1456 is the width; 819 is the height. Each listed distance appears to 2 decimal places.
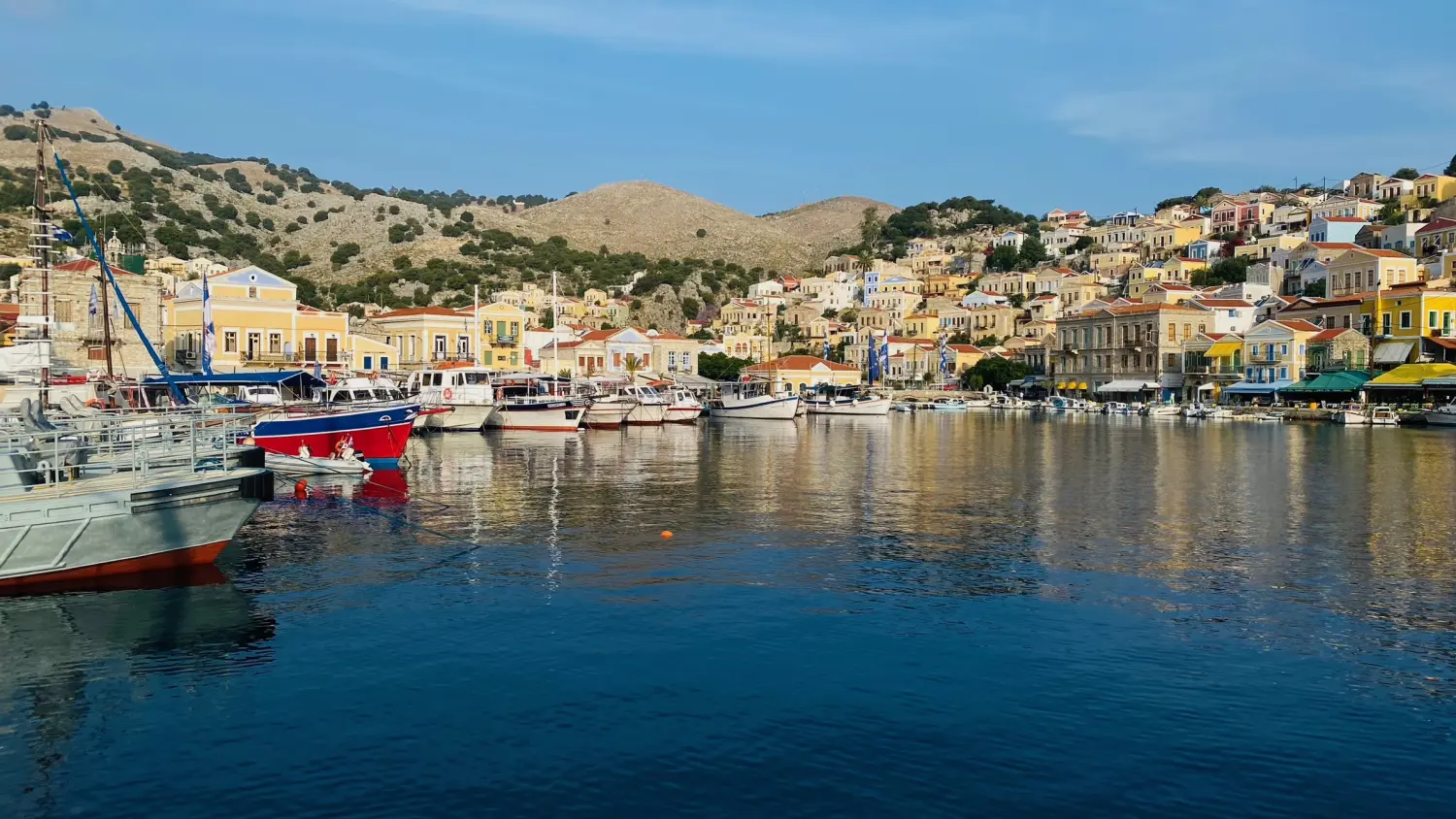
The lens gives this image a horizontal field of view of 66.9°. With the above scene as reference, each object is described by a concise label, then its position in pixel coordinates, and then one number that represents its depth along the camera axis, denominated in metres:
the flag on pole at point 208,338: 35.00
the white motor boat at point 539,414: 54.31
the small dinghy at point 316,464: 27.42
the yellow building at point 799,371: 95.88
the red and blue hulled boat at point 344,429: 30.48
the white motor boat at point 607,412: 58.81
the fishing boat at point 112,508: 14.34
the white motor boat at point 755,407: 70.94
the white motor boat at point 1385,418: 69.06
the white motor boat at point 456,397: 51.97
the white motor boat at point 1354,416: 69.12
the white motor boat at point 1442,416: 65.81
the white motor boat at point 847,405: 81.19
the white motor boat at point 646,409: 62.16
